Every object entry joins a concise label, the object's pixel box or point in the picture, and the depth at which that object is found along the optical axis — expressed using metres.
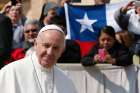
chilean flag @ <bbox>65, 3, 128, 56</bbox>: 15.36
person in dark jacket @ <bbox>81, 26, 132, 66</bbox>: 12.63
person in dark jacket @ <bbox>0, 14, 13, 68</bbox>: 12.43
